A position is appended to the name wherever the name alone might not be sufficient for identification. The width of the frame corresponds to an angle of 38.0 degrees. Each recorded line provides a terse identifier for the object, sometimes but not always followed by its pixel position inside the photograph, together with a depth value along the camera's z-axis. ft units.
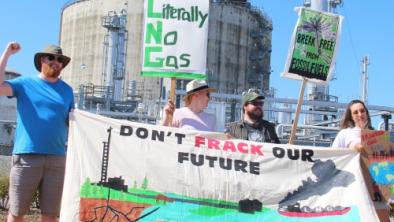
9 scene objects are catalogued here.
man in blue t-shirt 14.93
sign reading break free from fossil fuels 19.99
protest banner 15.84
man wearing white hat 17.30
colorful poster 16.61
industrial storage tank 118.32
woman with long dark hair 16.90
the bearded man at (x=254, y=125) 17.26
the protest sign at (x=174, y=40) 19.26
